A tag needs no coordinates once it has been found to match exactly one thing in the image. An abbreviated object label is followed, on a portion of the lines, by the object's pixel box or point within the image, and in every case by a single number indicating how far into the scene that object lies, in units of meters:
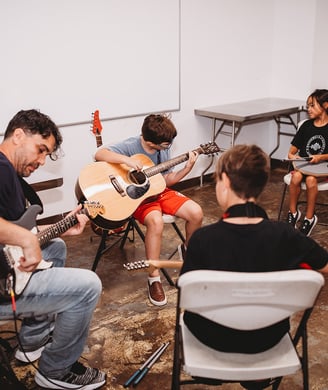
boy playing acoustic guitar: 2.62
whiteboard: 3.18
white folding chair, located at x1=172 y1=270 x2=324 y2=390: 1.26
